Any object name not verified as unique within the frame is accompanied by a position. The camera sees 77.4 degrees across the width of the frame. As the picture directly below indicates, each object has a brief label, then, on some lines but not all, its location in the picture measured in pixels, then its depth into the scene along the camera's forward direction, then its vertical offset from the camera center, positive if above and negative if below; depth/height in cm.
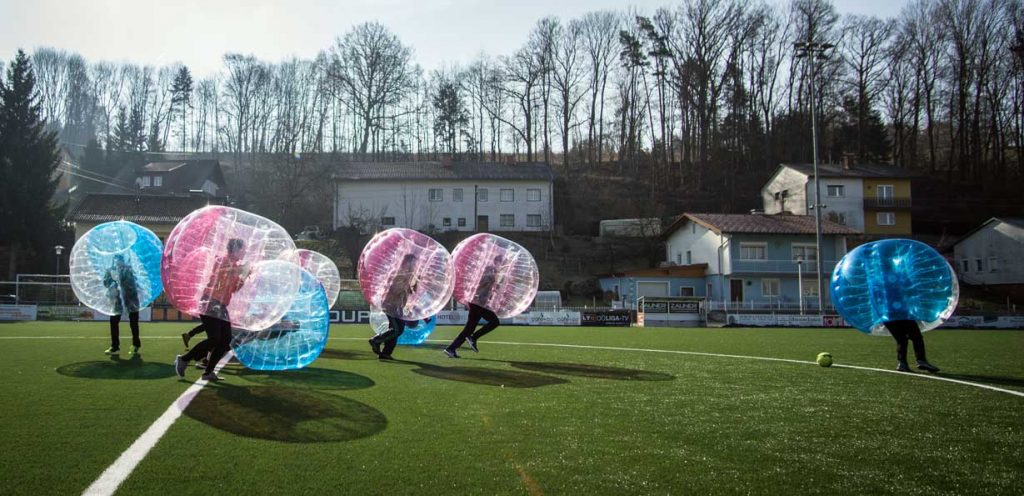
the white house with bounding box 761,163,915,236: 5747 +772
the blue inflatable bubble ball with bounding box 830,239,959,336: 1151 -7
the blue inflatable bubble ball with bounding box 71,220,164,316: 1184 +45
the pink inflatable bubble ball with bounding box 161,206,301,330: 902 +21
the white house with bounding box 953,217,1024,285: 5062 +234
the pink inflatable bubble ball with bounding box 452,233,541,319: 1303 +26
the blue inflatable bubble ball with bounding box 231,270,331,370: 952 -72
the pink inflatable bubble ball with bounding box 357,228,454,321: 1234 +28
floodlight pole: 3374 +718
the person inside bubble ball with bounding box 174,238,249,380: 905 -16
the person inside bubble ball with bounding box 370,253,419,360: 1232 +1
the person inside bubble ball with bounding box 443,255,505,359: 1300 -47
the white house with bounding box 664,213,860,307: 4756 +215
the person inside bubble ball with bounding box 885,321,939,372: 1155 -103
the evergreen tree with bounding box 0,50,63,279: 4322 +888
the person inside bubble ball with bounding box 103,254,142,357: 1183 +11
